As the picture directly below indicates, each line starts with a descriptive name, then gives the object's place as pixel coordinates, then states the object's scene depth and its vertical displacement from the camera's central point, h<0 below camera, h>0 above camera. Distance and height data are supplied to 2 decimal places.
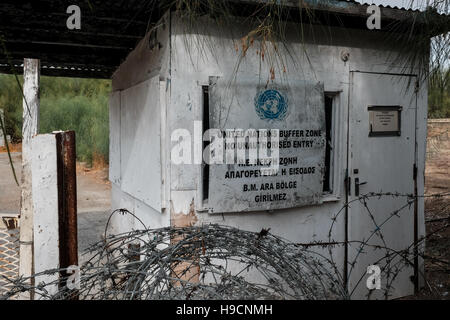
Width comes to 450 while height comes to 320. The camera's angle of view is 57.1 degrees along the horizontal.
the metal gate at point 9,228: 3.35 -0.70
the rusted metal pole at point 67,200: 2.30 -0.32
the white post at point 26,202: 3.09 -0.45
